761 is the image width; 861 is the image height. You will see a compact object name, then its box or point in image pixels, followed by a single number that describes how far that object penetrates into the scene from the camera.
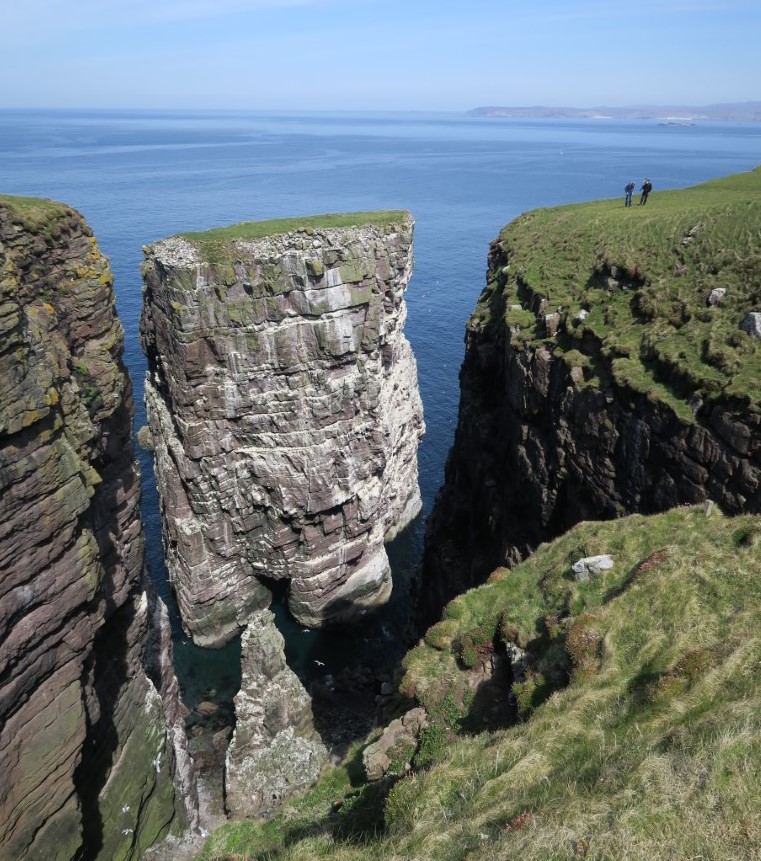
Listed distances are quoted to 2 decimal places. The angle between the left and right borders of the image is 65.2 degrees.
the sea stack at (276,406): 42.47
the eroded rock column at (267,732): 35.81
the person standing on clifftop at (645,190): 49.47
